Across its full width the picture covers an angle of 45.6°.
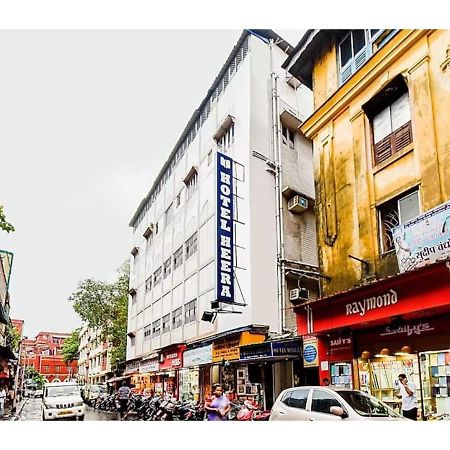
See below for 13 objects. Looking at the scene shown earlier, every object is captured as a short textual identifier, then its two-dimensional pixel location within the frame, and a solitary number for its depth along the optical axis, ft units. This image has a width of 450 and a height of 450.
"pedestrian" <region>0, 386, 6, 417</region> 25.95
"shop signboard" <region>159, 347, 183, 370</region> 39.24
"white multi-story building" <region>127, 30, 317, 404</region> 28.91
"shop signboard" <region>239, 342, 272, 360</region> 24.34
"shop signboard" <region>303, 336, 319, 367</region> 22.65
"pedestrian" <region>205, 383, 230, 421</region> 21.38
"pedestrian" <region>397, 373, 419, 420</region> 17.71
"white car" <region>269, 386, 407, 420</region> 15.10
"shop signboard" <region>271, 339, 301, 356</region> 23.80
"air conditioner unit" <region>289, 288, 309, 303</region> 26.40
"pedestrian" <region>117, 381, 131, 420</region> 34.55
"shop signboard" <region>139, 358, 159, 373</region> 43.47
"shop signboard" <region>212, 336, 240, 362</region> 30.17
